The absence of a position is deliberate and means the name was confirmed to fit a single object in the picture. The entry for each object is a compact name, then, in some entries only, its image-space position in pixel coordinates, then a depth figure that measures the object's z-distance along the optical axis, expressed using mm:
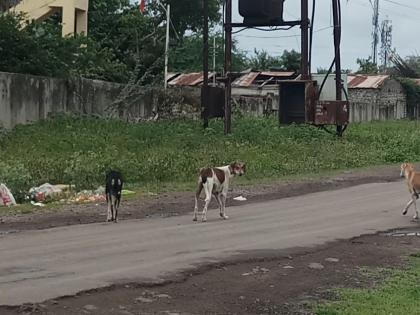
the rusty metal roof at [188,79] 59050
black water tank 31469
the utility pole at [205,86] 33719
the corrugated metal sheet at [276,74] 62044
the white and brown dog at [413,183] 17234
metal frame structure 32656
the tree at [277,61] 78375
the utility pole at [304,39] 32719
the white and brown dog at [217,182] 16234
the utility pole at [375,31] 91644
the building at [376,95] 68062
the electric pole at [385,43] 103050
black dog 15906
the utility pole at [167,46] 44981
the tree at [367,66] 92875
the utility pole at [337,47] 35281
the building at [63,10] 39031
